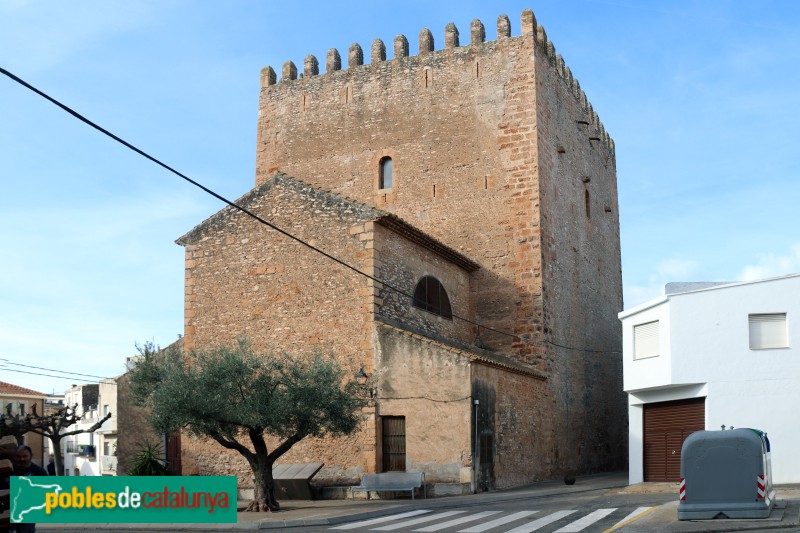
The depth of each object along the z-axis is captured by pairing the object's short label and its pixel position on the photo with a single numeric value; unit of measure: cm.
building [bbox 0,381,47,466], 5839
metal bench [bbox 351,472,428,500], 1967
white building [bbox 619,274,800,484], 2050
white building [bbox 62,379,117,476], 5203
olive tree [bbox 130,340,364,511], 1695
